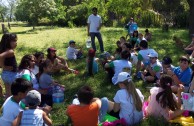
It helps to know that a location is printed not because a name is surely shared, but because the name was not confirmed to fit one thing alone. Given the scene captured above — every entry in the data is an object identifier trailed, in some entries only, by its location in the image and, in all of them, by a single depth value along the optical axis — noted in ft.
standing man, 38.68
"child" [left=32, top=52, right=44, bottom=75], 23.50
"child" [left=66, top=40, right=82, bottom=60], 35.53
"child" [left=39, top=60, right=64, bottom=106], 20.67
